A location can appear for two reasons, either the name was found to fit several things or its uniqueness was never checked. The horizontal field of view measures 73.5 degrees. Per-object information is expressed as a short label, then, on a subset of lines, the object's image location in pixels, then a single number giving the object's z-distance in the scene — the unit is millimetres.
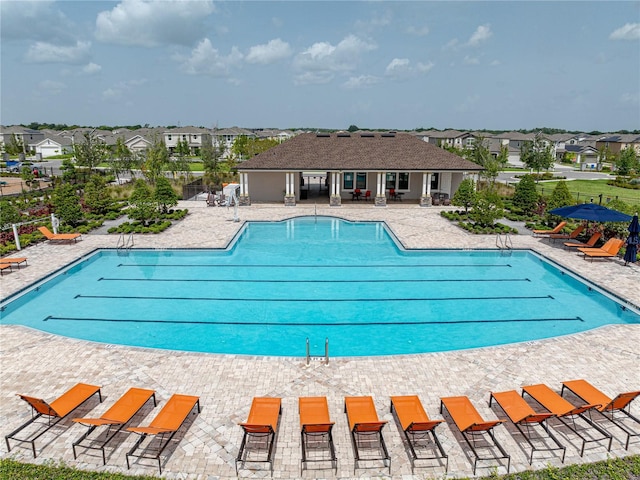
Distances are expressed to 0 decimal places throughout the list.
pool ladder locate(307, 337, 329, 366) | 9906
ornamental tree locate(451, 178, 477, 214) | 25734
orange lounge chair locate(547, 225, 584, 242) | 21016
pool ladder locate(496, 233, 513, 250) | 19938
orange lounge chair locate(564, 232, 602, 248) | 19422
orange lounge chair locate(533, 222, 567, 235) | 21625
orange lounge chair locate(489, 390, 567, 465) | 7275
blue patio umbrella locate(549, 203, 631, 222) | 18078
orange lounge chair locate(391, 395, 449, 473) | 7074
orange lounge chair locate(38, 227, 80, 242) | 19969
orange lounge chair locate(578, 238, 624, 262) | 17797
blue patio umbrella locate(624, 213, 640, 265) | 16688
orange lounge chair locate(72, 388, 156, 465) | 7129
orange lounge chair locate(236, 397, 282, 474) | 7027
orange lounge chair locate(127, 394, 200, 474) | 6957
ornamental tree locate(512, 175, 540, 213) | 26391
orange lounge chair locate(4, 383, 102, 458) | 7328
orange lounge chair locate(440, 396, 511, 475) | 7062
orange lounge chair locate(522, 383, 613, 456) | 7477
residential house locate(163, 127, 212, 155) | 90688
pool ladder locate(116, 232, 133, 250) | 19859
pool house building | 29953
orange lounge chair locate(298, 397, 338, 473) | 7031
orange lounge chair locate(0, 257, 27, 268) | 16047
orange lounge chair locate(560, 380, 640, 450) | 7648
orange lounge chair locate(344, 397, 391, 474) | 7066
